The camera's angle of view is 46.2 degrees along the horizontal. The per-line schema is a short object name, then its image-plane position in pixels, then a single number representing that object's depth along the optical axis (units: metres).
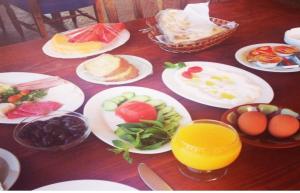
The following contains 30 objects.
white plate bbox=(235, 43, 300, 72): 1.12
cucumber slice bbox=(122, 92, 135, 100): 0.95
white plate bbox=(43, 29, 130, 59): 1.24
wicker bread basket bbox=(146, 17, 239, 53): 1.21
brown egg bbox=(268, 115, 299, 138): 0.76
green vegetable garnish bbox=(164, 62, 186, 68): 1.12
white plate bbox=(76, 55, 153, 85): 1.07
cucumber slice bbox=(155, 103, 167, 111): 0.91
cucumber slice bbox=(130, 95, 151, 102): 0.94
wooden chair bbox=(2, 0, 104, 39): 2.07
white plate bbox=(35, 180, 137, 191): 0.65
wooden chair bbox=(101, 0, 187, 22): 1.79
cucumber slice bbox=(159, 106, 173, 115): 0.89
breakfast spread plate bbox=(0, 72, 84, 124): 0.91
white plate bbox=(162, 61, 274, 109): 0.94
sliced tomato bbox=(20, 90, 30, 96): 1.00
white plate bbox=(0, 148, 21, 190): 0.68
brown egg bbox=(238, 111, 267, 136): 0.77
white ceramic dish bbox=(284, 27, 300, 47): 1.29
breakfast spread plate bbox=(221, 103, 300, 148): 0.76
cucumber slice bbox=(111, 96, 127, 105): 0.94
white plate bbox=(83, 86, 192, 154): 0.80
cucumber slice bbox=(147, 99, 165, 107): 0.92
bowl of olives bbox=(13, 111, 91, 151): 0.76
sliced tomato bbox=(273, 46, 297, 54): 1.21
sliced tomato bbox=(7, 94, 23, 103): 0.96
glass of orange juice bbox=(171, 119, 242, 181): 0.67
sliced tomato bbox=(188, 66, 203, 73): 1.10
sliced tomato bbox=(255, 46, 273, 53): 1.22
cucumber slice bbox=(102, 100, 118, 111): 0.91
